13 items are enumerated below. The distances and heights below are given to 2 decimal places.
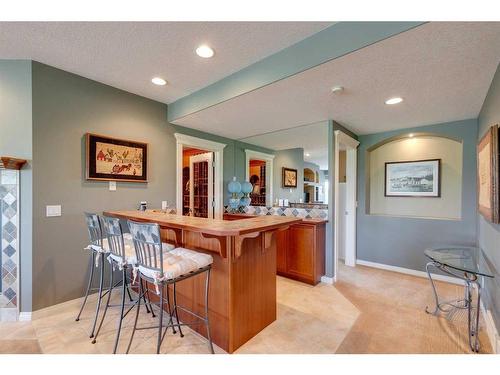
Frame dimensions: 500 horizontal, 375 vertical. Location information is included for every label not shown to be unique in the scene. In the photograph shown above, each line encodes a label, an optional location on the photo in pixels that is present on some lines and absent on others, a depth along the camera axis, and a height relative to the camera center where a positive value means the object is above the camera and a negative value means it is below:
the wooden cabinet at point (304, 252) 3.02 -0.91
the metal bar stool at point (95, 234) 1.92 -0.44
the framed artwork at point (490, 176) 1.68 +0.09
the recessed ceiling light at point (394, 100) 2.43 +0.95
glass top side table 1.81 -0.66
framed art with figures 2.54 +0.33
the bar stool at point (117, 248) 1.71 -0.53
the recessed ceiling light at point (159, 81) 2.51 +1.19
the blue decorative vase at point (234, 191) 4.12 -0.08
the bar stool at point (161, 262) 1.46 -0.55
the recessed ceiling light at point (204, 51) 1.93 +1.19
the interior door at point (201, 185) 4.23 +0.03
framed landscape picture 3.45 +0.14
